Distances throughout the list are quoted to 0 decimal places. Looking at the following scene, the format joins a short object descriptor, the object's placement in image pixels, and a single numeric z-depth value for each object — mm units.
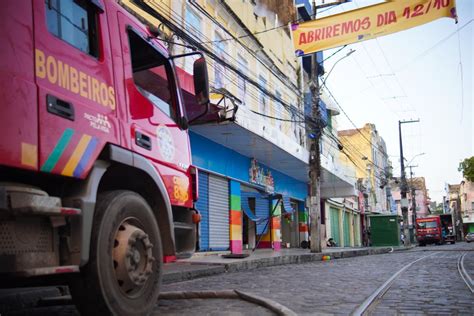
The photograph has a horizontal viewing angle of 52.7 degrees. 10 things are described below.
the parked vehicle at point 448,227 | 49812
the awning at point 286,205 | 21052
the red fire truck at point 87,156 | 2830
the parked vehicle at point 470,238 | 52400
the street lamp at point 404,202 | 38803
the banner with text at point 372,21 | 9836
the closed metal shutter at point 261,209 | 20891
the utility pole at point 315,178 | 18969
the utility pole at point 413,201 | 55109
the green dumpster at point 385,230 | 34250
